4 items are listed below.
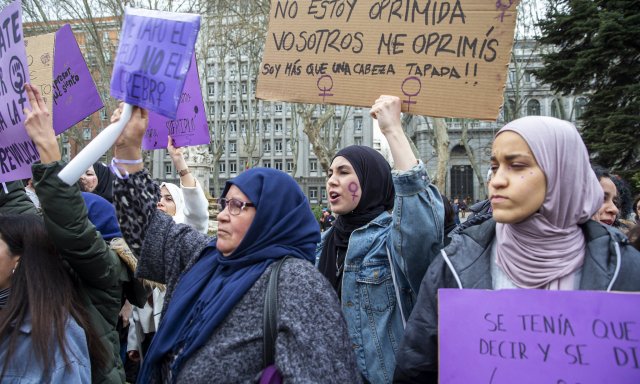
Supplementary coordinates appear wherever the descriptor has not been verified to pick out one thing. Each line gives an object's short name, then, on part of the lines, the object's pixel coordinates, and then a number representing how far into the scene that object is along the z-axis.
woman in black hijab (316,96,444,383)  2.11
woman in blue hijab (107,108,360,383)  1.91
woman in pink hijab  1.68
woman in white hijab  3.18
